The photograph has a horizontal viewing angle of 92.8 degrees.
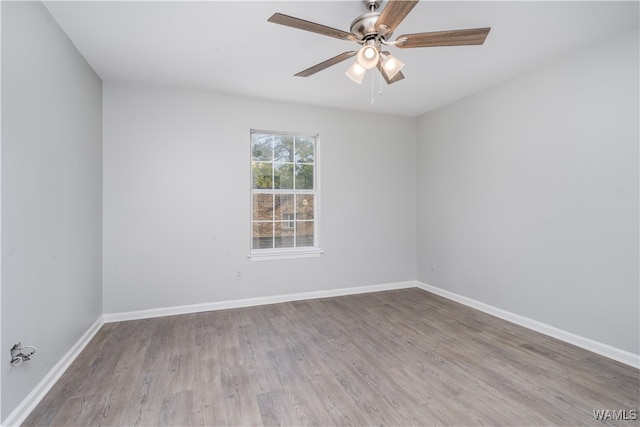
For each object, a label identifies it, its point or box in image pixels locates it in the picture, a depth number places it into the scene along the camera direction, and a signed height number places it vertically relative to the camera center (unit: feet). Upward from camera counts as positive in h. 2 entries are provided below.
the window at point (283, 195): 13.00 +0.98
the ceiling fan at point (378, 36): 5.52 +3.57
